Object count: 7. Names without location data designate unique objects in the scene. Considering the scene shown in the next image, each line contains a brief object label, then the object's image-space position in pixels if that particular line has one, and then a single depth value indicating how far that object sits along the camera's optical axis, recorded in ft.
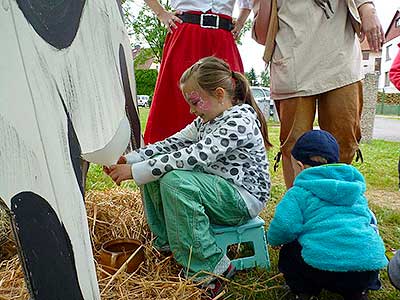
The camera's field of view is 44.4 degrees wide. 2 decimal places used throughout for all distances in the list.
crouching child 4.00
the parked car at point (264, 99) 33.40
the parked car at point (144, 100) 54.14
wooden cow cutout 1.97
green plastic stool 5.11
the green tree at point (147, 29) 41.73
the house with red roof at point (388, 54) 95.14
